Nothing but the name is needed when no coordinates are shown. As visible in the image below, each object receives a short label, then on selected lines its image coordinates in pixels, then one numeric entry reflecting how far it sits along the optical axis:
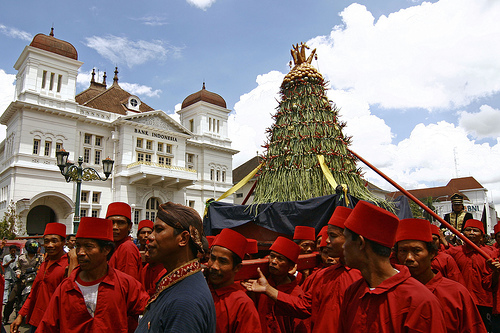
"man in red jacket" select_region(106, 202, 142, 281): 4.02
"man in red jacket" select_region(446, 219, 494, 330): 4.98
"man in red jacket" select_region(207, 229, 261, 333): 2.45
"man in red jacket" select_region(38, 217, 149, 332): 2.77
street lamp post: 11.32
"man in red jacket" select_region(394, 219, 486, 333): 2.58
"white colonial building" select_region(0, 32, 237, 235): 25.97
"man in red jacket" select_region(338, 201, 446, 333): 1.79
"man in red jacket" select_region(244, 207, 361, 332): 2.73
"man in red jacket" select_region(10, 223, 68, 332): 3.82
